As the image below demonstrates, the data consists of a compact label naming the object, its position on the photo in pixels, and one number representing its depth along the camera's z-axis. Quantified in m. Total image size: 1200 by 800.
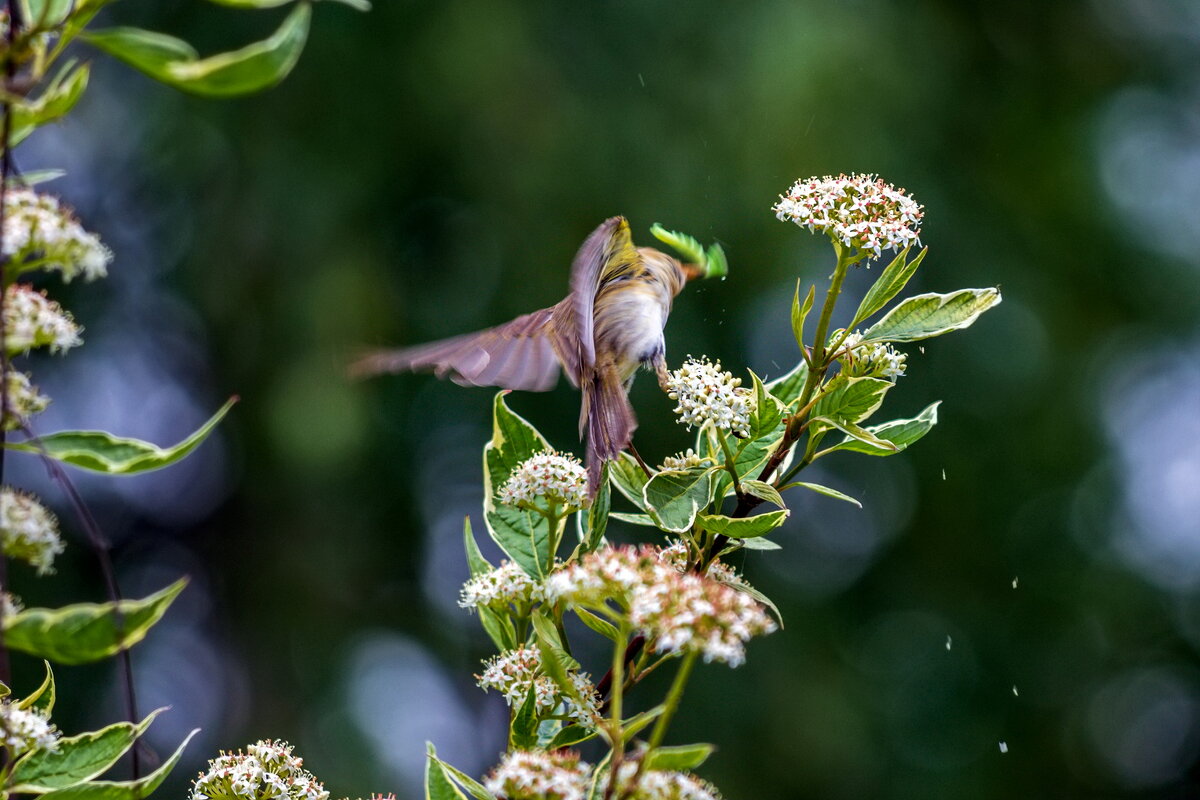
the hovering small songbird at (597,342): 7.24
